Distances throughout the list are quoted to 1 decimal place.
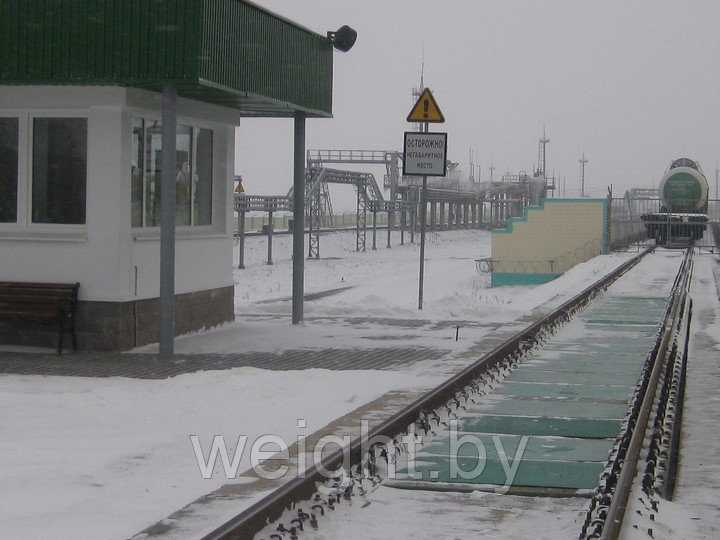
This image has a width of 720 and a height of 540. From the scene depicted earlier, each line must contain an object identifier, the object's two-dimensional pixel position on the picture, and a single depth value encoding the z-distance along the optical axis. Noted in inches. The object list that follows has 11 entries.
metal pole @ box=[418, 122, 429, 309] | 623.8
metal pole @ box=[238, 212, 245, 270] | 1617.9
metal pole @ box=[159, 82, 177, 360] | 445.1
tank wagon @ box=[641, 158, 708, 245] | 1883.6
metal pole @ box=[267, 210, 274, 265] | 1689.0
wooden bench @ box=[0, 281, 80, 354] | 458.0
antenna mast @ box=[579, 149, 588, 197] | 5409.5
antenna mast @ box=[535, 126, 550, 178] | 4485.2
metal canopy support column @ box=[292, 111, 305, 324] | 586.2
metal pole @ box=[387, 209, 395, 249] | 2374.9
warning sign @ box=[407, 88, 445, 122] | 613.6
